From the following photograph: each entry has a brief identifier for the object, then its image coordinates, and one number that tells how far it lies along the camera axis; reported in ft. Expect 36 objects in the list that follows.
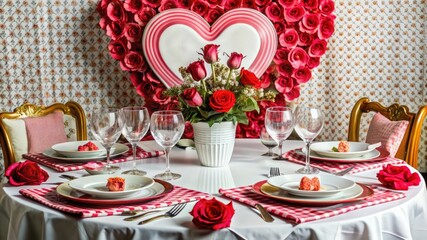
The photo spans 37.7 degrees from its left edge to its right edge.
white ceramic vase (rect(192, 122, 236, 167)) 6.81
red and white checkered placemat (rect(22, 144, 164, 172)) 6.84
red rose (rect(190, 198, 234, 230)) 4.65
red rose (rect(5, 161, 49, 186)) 6.06
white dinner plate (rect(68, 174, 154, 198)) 5.44
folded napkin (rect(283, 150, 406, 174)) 6.65
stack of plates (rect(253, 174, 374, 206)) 5.13
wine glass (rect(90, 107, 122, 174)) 6.50
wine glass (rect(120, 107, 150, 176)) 6.60
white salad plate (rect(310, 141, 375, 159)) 6.97
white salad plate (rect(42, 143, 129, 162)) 7.13
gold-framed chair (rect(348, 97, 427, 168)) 8.49
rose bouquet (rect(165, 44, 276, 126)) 6.59
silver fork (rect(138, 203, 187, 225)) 4.86
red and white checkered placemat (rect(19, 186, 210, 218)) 5.03
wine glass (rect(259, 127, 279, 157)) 7.63
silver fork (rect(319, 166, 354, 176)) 6.43
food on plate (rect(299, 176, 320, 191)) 5.36
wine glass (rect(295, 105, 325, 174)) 6.48
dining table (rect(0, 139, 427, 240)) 4.74
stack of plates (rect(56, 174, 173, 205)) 5.24
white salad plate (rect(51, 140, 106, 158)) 7.18
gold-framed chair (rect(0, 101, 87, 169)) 8.58
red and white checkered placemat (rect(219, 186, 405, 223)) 4.89
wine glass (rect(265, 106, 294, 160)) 6.56
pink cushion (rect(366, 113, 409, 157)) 8.59
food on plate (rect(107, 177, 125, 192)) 5.47
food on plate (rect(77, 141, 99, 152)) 7.37
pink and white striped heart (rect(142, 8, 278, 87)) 10.69
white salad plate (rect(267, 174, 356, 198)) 5.51
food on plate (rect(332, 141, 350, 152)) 7.13
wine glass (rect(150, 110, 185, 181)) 6.27
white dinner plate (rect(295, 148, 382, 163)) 6.86
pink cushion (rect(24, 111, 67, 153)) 9.18
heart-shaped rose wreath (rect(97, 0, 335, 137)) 10.82
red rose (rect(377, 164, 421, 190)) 5.70
